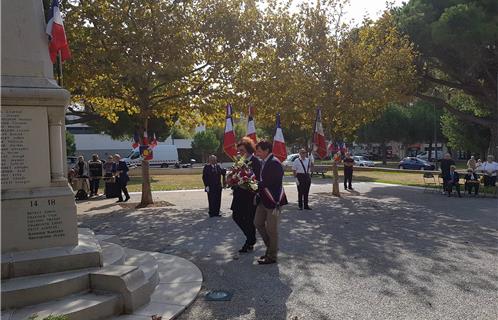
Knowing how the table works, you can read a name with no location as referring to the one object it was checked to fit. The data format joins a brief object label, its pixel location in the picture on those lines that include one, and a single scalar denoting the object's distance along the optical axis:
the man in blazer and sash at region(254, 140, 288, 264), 7.11
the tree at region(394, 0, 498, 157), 21.34
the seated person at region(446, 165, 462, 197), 17.91
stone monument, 5.64
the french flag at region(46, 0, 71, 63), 6.30
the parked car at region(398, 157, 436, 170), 44.34
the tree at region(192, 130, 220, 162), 59.31
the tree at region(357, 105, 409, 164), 57.28
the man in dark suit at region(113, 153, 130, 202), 16.22
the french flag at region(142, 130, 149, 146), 15.55
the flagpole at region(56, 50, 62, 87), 6.37
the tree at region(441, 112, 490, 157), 37.34
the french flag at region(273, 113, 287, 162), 12.12
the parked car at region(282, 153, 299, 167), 39.39
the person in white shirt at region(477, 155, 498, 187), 19.25
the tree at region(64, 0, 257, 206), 13.57
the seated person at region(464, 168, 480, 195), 17.94
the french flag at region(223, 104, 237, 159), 11.38
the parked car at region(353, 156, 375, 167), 49.19
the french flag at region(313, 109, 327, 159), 16.14
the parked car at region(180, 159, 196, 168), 50.01
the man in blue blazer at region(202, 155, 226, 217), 12.44
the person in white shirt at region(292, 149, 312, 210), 13.98
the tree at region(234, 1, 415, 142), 16.69
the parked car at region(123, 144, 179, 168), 47.81
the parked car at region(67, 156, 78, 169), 34.73
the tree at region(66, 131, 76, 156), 47.72
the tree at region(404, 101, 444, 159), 58.38
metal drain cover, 5.63
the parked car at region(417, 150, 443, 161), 67.82
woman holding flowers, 8.03
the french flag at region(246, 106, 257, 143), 11.63
